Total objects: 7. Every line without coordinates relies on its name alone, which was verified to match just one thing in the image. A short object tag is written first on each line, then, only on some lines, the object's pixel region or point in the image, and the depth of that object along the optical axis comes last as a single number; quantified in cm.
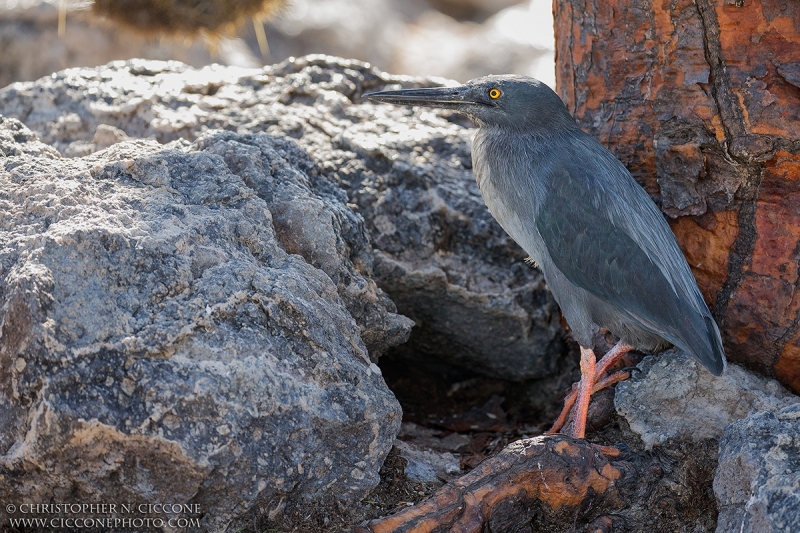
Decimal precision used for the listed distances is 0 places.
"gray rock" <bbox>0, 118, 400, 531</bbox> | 530
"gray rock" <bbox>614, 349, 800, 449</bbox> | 700
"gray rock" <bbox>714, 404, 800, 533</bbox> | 542
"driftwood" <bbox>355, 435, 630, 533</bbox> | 589
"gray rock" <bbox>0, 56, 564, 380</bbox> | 878
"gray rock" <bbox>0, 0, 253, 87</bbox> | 1781
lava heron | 721
